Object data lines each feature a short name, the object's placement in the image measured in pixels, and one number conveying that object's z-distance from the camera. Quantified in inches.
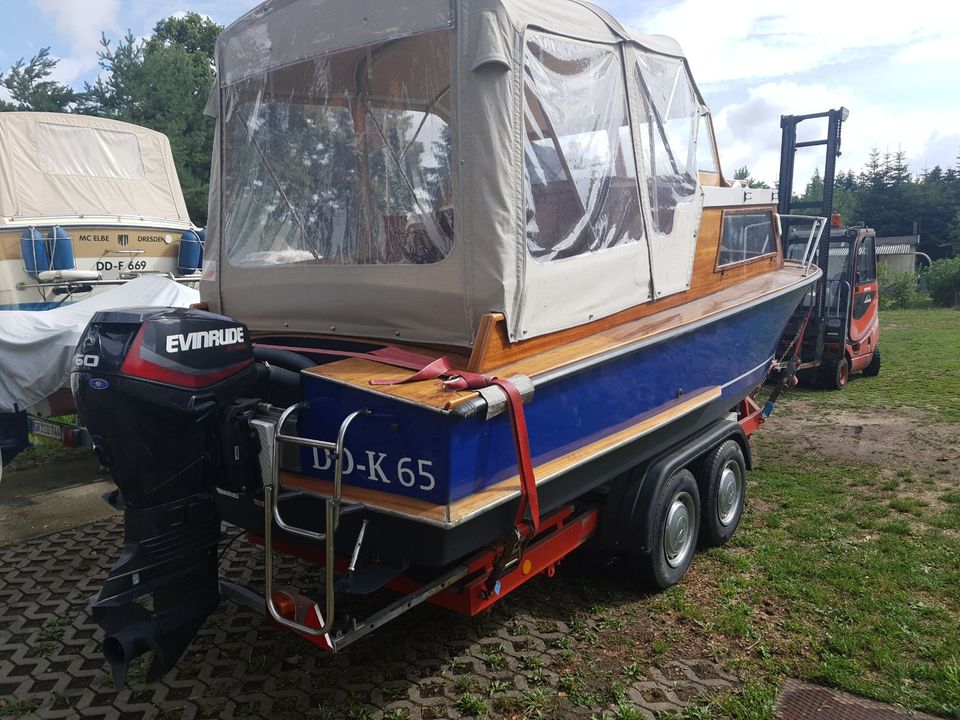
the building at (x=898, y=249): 1382.9
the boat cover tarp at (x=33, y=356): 199.9
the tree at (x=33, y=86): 653.9
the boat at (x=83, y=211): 252.5
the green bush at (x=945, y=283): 930.1
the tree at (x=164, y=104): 671.1
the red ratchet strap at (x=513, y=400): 98.7
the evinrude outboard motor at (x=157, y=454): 97.7
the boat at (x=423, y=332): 98.5
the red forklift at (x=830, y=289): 342.6
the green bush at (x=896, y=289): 941.8
